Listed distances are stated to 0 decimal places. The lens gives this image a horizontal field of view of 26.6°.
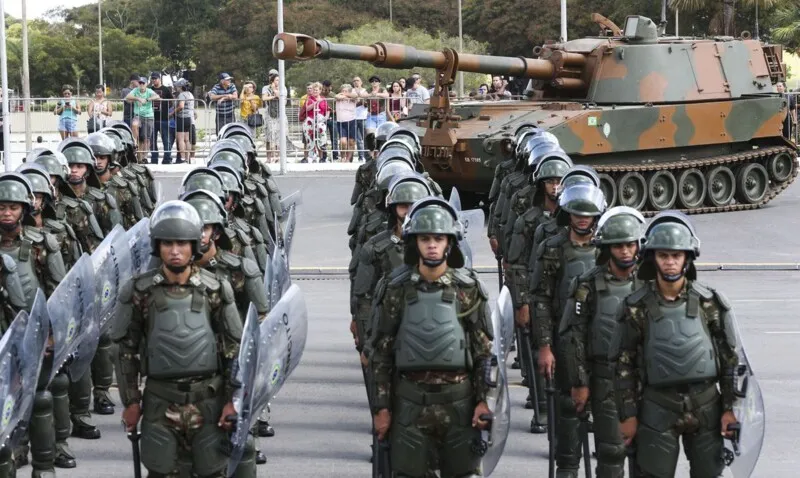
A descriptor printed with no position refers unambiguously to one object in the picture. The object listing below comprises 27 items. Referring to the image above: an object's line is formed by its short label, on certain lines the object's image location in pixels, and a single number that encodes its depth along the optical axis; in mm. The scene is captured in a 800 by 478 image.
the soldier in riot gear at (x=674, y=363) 8609
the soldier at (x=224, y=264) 9664
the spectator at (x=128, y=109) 32281
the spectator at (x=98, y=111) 32344
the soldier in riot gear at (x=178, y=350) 8617
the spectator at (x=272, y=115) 34206
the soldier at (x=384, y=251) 10844
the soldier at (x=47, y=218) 11375
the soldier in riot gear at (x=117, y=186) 15062
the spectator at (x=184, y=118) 32625
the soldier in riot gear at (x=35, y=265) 10242
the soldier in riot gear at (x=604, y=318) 9742
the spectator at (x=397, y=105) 33594
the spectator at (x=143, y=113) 32031
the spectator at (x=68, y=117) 32969
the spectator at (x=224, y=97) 32781
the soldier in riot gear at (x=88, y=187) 14055
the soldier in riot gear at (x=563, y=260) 10766
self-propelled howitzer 25312
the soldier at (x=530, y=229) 12305
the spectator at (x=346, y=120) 33462
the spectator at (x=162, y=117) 32709
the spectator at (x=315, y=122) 33531
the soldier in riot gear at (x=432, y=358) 8570
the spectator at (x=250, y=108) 33031
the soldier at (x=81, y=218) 12945
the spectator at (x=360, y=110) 33844
